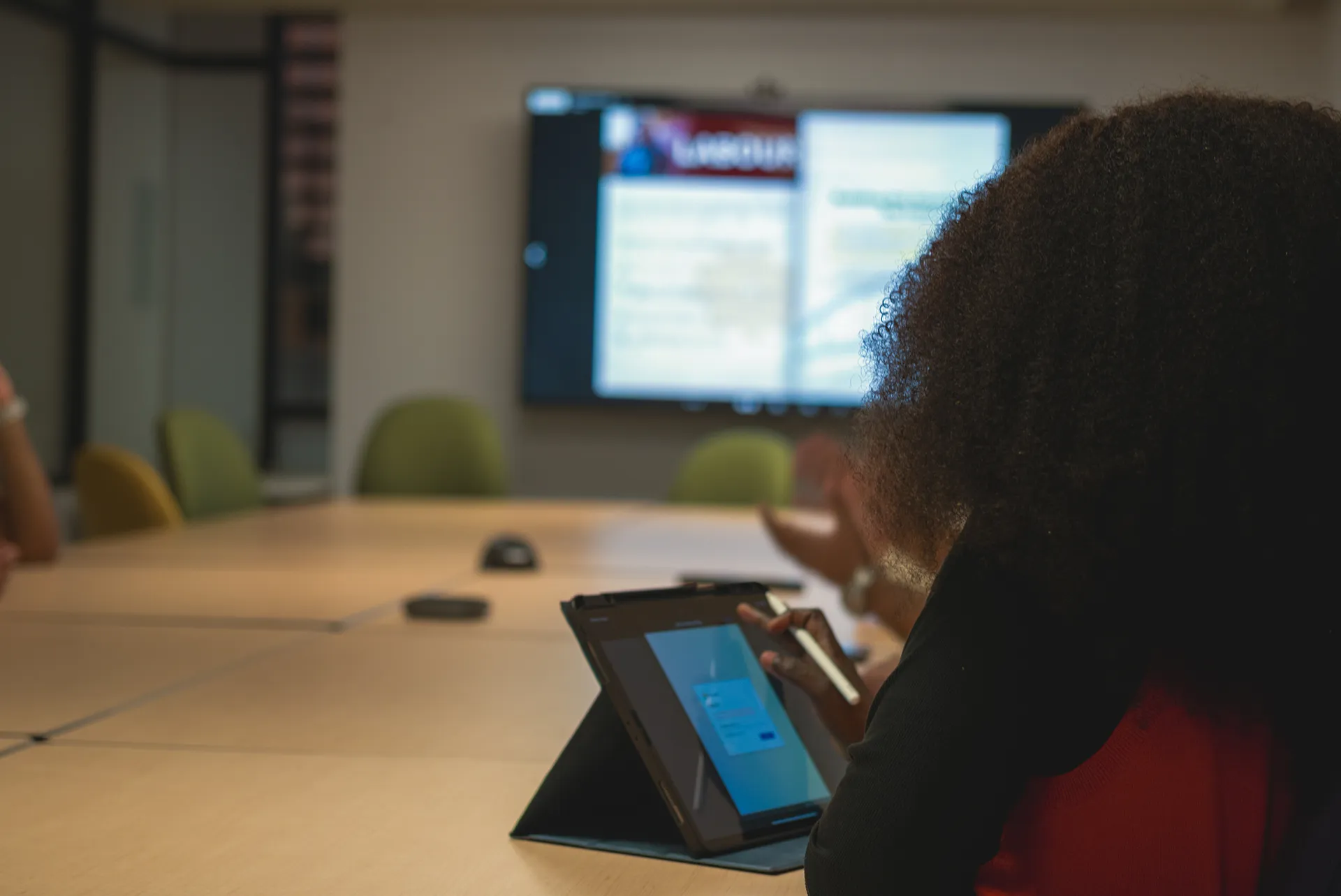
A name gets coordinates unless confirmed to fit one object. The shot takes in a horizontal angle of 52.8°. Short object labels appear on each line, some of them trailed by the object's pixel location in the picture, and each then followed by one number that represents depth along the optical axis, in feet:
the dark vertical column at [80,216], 20.34
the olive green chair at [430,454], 15.72
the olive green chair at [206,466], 12.95
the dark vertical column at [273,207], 23.20
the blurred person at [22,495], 8.36
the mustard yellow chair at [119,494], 11.56
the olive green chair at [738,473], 14.78
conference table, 3.08
